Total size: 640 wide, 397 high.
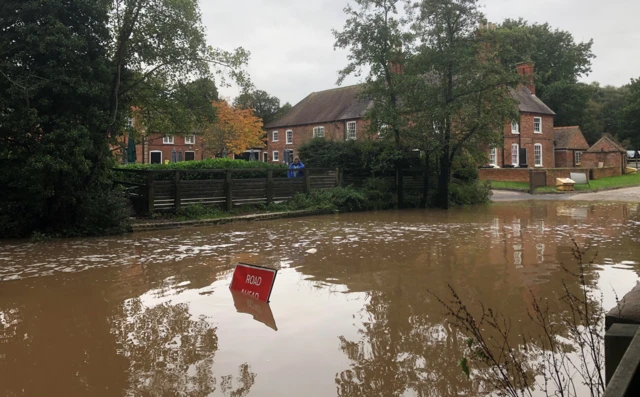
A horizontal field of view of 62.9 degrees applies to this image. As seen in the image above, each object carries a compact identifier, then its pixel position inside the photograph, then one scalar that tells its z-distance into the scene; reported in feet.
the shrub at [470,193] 80.23
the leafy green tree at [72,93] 41.65
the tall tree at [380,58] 71.15
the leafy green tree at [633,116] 187.01
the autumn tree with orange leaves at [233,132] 160.35
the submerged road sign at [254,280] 23.40
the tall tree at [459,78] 67.15
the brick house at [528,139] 144.66
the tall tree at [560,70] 194.08
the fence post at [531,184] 104.22
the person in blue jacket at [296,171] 71.31
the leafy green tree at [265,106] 240.53
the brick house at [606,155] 149.07
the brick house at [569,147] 160.15
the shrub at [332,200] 67.67
